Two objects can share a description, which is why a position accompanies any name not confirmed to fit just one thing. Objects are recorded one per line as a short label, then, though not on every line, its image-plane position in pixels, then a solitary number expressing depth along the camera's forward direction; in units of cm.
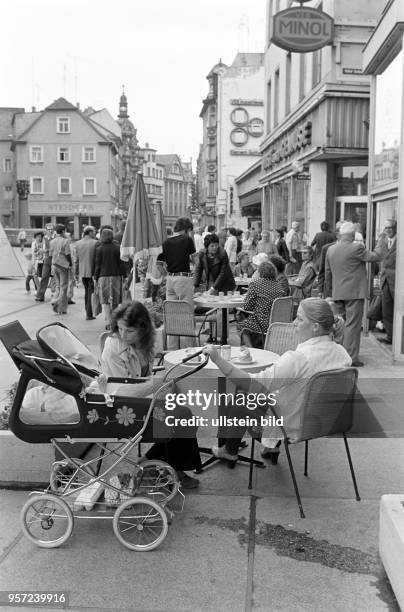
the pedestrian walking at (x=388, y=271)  893
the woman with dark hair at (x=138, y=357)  431
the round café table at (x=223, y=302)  853
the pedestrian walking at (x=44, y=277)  1530
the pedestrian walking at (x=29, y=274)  1828
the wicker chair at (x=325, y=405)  408
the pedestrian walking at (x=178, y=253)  957
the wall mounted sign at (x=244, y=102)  6203
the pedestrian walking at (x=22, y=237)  3033
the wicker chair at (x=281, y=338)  605
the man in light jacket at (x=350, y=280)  817
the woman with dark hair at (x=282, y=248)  1664
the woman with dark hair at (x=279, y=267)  817
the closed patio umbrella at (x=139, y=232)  966
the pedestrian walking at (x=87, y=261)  1275
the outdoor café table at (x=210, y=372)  424
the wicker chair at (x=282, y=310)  739
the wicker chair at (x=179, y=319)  798
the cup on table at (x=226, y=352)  516
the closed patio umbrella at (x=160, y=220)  1456
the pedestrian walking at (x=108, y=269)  1175
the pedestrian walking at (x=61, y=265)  1376
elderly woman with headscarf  751
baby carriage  377
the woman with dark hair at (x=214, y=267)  1010
